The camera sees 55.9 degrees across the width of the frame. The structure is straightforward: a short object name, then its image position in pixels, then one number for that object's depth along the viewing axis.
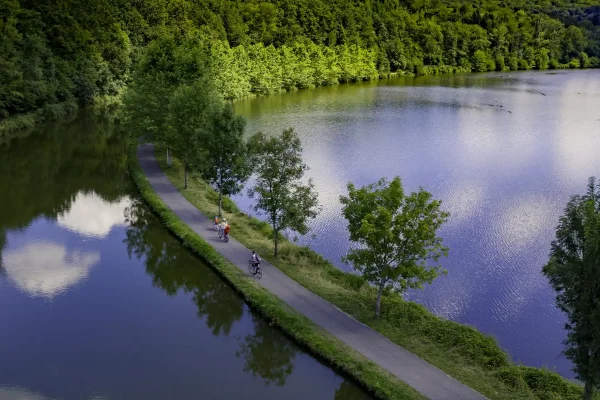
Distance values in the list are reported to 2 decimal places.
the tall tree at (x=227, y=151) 30.81
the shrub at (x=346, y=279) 24.47
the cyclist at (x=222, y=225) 28.65
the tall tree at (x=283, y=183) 26.11
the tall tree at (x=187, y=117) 36.50
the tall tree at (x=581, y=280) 13.95
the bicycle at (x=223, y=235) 28.36
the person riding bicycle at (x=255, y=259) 24.31
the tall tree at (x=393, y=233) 20.25
